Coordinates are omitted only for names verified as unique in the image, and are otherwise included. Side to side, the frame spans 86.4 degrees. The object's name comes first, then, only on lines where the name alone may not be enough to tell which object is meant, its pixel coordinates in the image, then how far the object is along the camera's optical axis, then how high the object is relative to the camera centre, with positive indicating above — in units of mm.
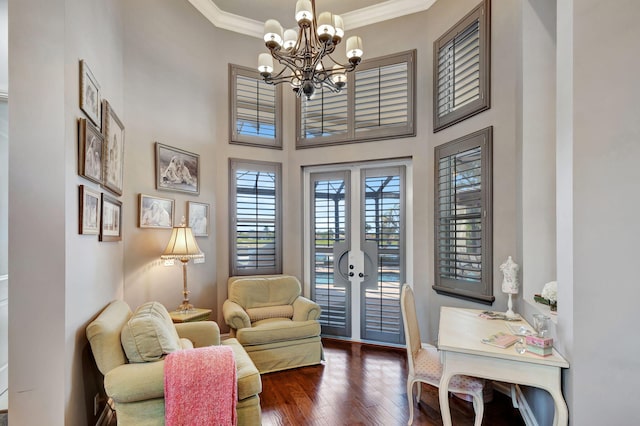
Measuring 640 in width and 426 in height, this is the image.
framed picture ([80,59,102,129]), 2068 +784
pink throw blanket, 1946 -1017
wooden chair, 2330 -1136
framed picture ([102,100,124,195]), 2520 +514
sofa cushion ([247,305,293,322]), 3939 -1138
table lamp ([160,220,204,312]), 3455 -352
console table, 1801 -840
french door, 4293 -419
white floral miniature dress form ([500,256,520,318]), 2732 -524
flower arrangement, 2164 -521
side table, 3361 -1013
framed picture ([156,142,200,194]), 3633 +513
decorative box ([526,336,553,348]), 1872 -698
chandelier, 2414 +1303
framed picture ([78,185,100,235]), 2062 +25
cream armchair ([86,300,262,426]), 1920 -922
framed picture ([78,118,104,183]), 2041 +410
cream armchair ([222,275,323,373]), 3535 -1176
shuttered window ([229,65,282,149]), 4508 +1441
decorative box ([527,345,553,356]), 1866 -746
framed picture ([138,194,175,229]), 3395 +34
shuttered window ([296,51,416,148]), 4211 +1415
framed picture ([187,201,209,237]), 3992 -32
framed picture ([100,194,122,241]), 2486 -33
